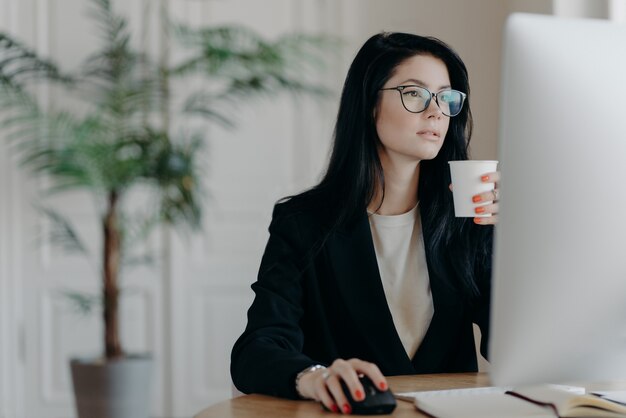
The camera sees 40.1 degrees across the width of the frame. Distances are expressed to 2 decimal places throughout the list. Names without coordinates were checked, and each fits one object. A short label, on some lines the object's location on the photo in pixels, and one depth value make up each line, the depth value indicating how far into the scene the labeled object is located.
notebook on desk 0.96
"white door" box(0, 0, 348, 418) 3.91
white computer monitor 0.78
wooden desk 1.08
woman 1.62
